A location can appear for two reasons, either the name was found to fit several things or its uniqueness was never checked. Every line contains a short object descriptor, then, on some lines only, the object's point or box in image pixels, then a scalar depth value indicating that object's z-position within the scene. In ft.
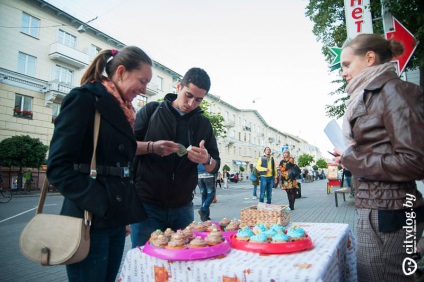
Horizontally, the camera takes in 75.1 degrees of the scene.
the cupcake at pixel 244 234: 5.79
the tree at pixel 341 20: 18.98
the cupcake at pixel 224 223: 7.88
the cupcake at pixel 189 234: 5.85
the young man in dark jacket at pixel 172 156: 7.16
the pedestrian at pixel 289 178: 31.55
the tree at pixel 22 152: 53.78
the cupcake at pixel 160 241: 5.35
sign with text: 17.72
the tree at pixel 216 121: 85.83
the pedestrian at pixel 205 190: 26.12
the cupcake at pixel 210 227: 6.63
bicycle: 42.24
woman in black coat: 4.46
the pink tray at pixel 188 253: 4.84
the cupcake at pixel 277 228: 5.96
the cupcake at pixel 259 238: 5.44
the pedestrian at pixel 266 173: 33.65
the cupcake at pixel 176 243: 5.15
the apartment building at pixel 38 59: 62.18
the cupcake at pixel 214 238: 5.31
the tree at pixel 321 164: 225.31
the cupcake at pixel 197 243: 5.14
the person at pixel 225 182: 81.11
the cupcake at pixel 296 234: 5.50
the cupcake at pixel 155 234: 5.66
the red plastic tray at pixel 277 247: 5.14
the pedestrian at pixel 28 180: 58.65
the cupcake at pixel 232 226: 7.25
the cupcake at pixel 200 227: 6.88
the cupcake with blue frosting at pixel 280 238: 5.33
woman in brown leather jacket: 4.36
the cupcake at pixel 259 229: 6.25
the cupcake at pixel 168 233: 5.84
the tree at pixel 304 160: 197.98
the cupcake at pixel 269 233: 5.72
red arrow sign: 15.15
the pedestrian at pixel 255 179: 41.33
